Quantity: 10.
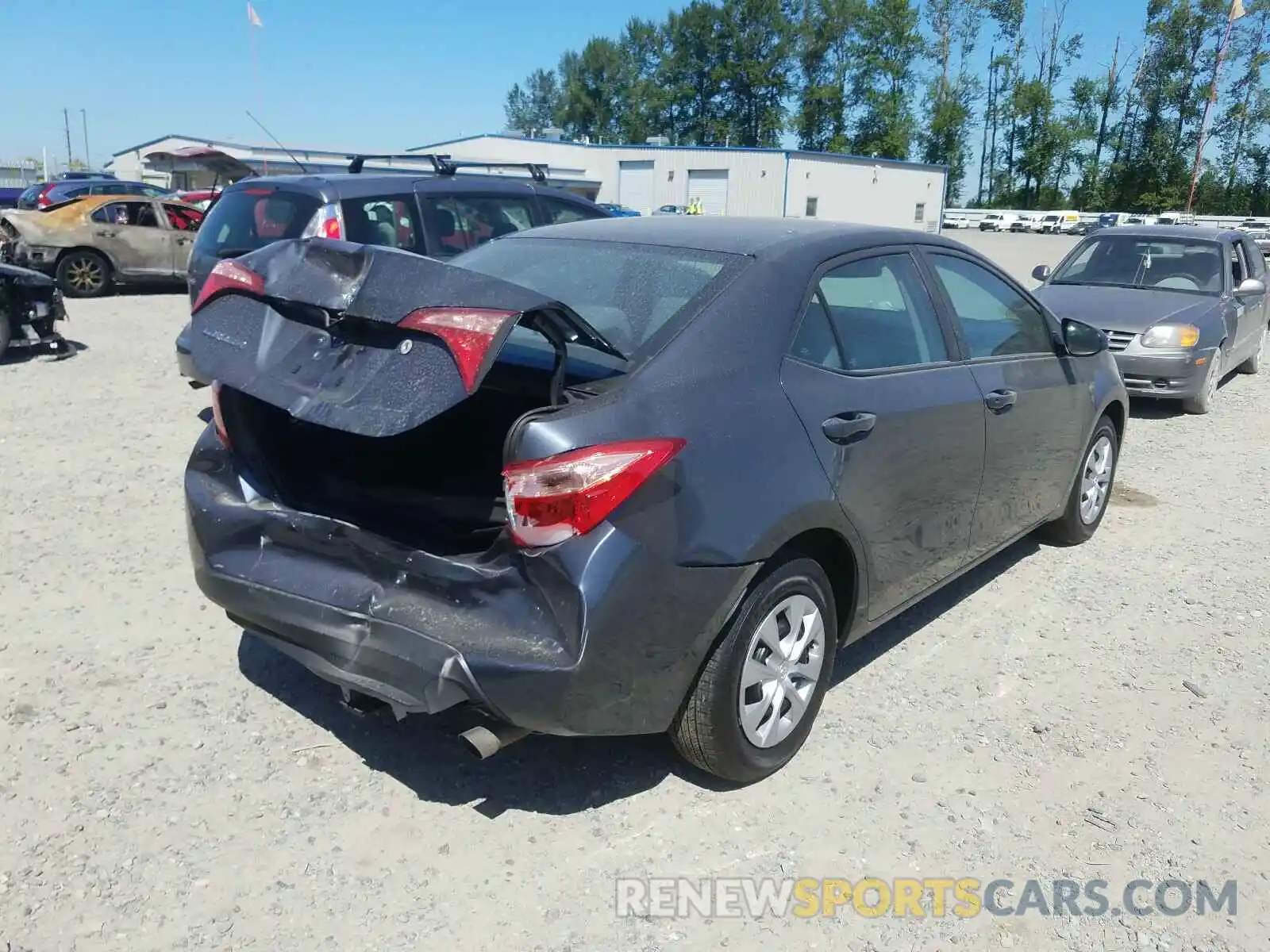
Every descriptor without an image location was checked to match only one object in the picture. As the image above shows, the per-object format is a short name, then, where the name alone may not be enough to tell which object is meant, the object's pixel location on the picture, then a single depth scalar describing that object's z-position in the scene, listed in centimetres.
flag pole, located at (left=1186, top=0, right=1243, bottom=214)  6609
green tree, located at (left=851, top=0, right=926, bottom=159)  8556
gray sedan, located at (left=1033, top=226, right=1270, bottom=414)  876
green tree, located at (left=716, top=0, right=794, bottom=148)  8969
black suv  716
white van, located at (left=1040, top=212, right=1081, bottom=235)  6278
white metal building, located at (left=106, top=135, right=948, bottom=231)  5062
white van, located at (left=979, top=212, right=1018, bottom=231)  6594
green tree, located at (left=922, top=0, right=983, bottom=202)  8588
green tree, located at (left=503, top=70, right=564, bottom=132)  11406
